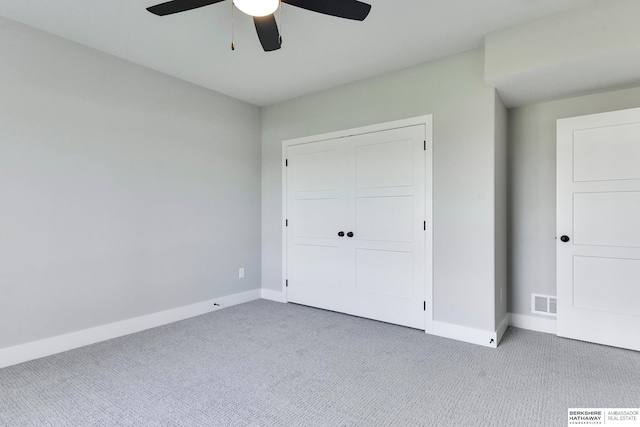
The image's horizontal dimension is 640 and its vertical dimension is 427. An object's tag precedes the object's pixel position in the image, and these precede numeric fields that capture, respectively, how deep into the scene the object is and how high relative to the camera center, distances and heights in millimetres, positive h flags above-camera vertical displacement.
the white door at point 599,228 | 2783 -99
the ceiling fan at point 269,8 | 1704 +1153
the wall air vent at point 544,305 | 3238 -868
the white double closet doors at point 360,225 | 3365 -102
